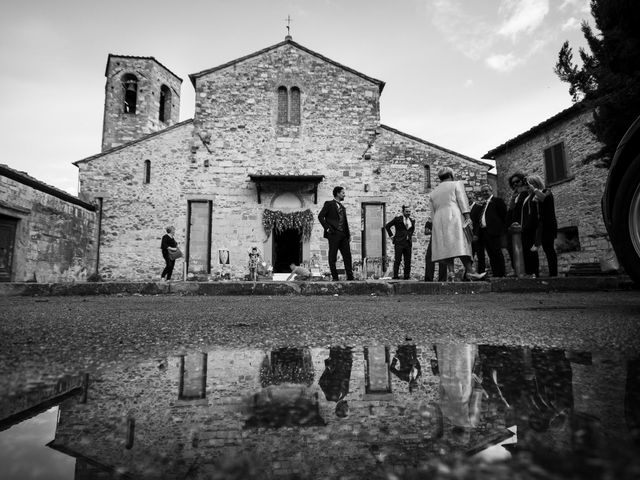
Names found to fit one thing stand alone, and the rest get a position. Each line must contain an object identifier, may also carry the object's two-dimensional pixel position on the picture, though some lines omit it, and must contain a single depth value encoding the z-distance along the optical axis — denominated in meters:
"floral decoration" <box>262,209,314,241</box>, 13.71
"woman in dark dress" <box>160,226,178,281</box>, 10.61
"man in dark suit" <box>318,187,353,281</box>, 7.71
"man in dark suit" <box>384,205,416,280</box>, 9.48
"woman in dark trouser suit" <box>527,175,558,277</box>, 6.60
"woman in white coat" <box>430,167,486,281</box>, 6.37
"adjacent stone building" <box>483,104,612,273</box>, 13.03
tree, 7.51
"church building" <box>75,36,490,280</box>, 13.42
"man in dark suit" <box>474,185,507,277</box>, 7.46
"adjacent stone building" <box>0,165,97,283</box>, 10.77
